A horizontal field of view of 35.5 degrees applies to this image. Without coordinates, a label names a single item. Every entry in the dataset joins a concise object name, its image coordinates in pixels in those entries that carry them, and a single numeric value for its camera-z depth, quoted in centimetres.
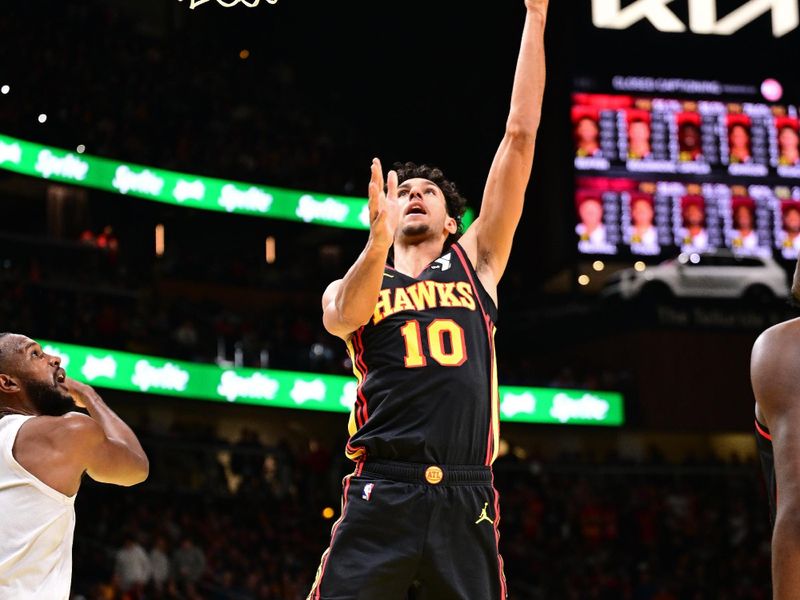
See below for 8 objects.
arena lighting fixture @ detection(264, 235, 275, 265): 2875
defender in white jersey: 435
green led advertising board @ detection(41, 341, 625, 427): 1906
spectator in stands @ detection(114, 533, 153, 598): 1468
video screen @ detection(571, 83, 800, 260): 1811
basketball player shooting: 435
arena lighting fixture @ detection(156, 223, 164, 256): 2797
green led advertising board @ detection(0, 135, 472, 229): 2080
